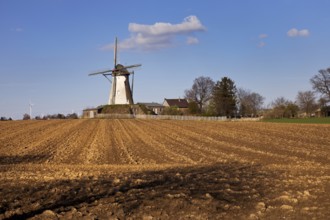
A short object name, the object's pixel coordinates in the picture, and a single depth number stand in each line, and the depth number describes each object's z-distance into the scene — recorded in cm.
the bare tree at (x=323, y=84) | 11026
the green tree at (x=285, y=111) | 10988
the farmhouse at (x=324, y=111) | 10869
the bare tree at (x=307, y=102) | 13238
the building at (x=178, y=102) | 16260
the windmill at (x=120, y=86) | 10662
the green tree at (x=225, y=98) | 11412
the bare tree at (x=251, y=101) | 13765
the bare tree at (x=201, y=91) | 13788
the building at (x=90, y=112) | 11275
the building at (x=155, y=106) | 15838
